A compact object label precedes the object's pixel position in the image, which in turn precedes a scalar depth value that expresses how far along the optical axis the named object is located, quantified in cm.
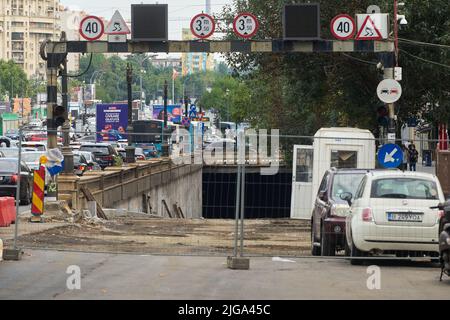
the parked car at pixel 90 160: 5103
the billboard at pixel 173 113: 12251
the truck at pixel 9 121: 13194
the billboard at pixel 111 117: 8375
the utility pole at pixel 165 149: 5802
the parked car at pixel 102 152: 5978
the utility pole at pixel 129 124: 5253
